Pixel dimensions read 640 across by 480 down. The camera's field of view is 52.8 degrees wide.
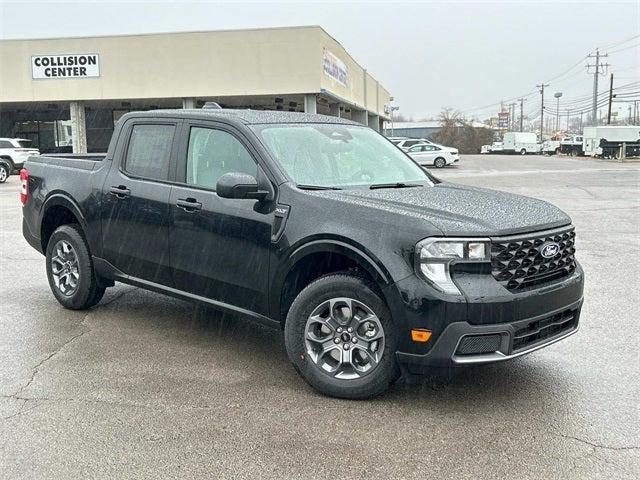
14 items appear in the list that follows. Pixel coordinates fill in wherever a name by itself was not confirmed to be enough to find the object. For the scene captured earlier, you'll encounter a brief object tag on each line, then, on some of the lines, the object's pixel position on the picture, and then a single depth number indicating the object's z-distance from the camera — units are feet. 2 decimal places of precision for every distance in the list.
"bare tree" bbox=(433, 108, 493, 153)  248.52
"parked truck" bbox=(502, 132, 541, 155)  226.58
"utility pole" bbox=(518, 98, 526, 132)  435.24
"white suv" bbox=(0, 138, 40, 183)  87.51
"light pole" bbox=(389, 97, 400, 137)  256.73
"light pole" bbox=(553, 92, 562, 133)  495.00
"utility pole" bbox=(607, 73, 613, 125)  241.55
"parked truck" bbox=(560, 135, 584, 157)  195.81
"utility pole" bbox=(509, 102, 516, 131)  479.49
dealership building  100.78
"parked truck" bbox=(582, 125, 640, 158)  167.84
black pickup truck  12.12
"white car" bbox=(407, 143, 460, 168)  120.98
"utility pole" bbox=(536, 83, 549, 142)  362.33
